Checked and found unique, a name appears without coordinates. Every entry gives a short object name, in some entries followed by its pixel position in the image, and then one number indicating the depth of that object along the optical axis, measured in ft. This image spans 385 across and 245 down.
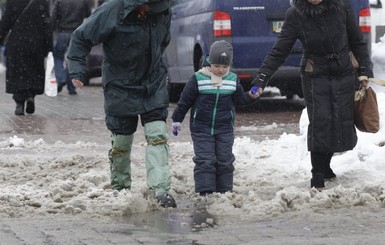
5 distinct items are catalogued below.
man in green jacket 47.16
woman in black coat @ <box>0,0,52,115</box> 98.58
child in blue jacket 50.01
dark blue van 97.19
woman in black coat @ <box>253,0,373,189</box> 52.01
